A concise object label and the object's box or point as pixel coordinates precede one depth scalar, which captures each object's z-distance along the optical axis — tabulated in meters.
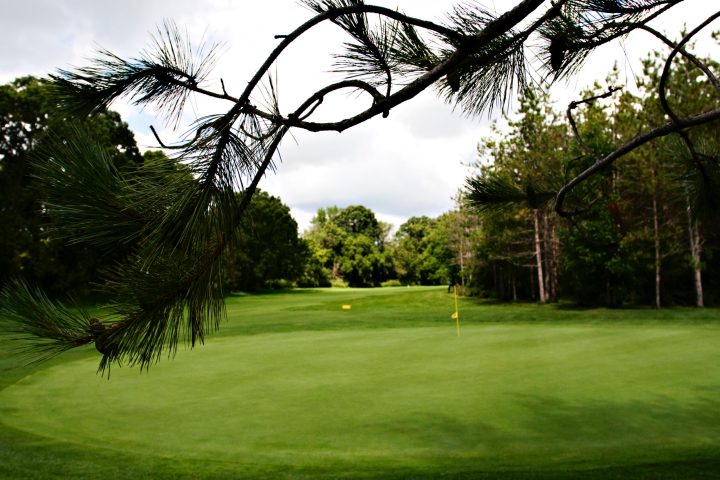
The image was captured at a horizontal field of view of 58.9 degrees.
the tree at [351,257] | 46.38
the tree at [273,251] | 32.47
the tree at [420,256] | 40.00
